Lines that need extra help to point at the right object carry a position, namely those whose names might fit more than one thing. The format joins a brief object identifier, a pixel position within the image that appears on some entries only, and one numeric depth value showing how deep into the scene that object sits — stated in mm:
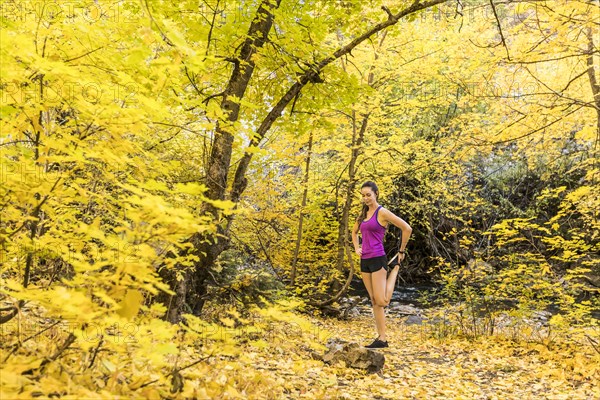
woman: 4738
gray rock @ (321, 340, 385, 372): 4219
